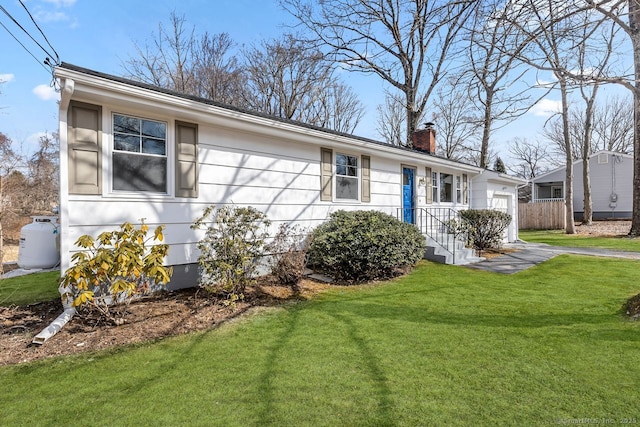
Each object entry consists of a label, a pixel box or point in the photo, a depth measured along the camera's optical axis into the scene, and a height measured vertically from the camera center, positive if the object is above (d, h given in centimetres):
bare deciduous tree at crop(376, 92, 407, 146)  2797 +806
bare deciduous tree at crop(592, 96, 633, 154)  3075 +839
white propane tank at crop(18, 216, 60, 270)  912 -80
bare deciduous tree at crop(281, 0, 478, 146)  1586 +902
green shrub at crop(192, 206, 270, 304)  530 -63
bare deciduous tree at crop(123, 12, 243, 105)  2012 +957
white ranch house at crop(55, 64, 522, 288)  484 +102
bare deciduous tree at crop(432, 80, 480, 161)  2673 +708
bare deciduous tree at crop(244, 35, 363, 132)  1989 +863
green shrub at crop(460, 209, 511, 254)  1120 -43
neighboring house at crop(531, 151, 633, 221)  2481 +238
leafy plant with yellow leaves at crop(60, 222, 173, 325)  410 -69
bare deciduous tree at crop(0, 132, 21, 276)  1384 +266
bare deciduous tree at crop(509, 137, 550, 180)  4172 +729
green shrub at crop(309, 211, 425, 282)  681 -70
